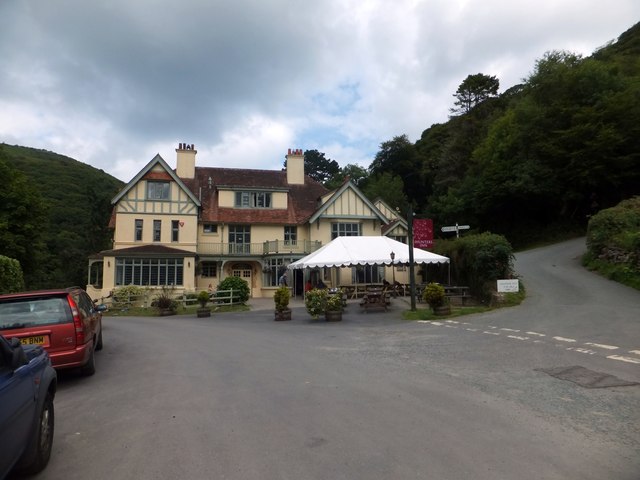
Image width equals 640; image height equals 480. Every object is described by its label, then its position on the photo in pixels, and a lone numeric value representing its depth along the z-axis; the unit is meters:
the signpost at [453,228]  24.63
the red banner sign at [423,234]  19.88
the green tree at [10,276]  17.25
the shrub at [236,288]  25.84
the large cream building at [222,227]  32.47
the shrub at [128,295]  29.10
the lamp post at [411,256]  18.02
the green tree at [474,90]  63.69
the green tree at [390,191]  56.06
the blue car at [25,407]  3.17
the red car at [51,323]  7.08
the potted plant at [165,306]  24.12
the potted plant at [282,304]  17.98
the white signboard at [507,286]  17.66
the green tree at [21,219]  34.53
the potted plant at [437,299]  16.25
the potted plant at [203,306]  21.97
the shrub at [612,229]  20.94
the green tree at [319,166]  85.75
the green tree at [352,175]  68.22
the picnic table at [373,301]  19.49
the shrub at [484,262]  18.89
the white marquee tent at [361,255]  20.52
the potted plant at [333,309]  16.73
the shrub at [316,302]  17.11
